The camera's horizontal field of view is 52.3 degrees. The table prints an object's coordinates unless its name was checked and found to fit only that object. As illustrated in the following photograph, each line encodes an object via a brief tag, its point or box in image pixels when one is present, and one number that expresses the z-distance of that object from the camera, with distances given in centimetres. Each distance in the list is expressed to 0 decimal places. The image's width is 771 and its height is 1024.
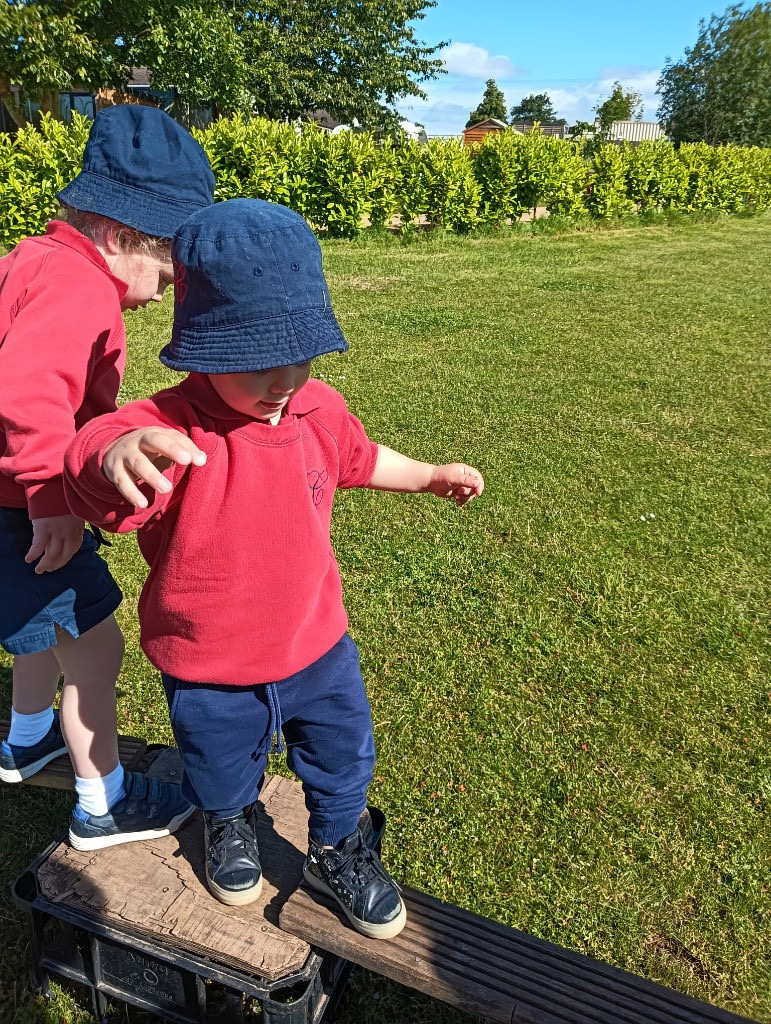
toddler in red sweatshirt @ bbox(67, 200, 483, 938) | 140
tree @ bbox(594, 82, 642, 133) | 5603
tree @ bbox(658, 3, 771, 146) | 4078
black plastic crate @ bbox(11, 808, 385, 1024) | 174
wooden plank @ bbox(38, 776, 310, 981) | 177
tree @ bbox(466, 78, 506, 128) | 8550
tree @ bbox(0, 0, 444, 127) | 1839
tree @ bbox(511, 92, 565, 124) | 11163
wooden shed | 5356
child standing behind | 165
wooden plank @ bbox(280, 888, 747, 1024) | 167
